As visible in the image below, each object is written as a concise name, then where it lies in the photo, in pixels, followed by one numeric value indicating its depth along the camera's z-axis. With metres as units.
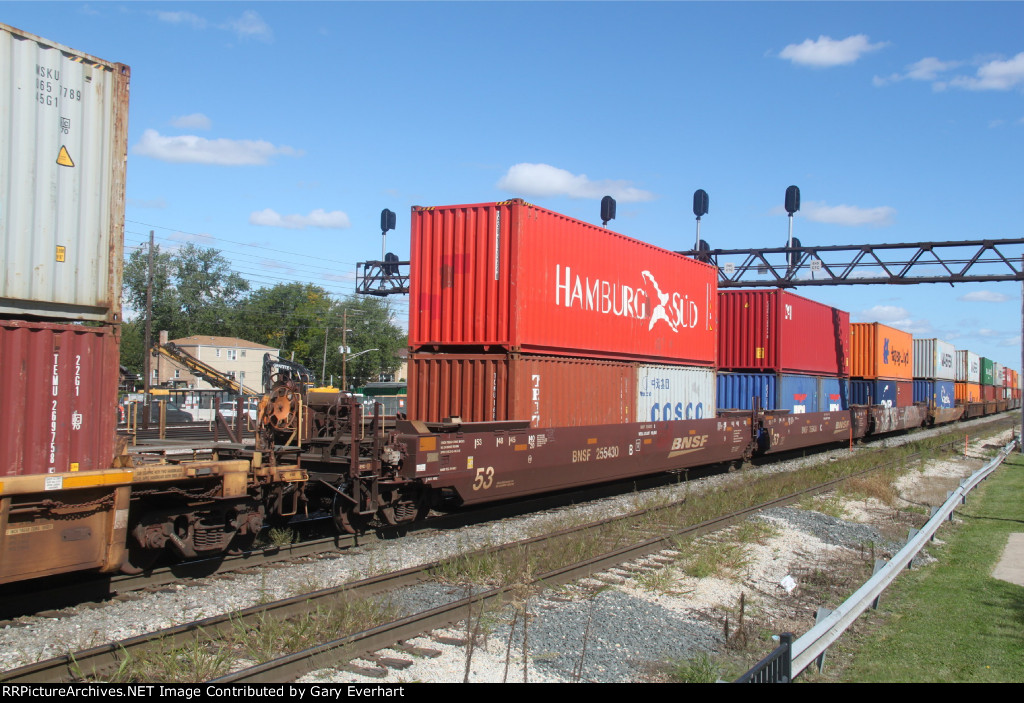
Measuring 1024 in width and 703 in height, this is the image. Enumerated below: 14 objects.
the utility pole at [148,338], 31.07
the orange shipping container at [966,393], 50.22
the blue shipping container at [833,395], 25.22
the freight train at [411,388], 6.61
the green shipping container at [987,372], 61.16
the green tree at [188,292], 82.06
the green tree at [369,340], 85.12
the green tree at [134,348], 78.62
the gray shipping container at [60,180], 6.51
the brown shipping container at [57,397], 6.41
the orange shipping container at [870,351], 30.25
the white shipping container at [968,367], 50.00
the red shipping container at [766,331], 20.91
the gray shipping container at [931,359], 39.25
